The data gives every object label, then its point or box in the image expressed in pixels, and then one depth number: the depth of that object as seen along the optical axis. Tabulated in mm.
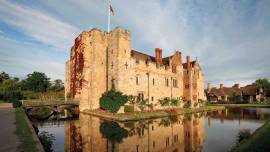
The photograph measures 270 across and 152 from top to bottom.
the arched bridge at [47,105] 32594
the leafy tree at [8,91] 49594
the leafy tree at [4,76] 78906
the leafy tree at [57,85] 86694
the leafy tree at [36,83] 85562
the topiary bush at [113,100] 28828
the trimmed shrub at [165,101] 38631
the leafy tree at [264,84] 78988
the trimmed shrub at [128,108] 29812
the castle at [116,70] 32750
